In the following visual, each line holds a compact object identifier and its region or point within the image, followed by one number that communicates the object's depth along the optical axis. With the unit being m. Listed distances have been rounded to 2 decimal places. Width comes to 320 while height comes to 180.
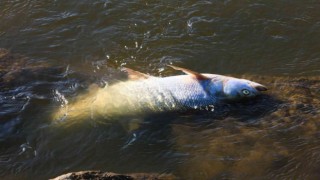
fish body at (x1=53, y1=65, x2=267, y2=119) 6.75
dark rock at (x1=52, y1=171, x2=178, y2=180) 4.87
